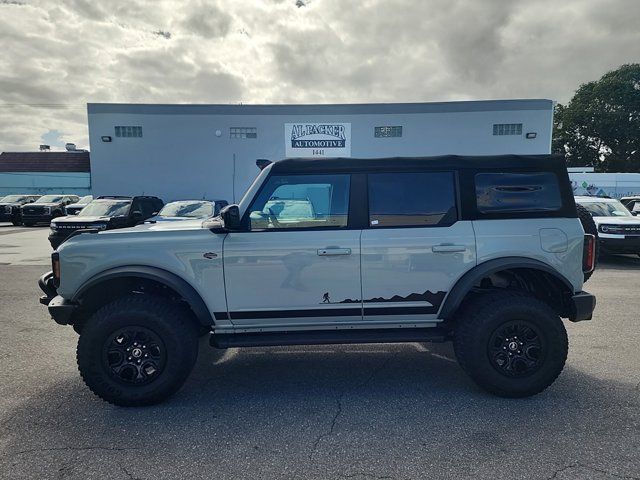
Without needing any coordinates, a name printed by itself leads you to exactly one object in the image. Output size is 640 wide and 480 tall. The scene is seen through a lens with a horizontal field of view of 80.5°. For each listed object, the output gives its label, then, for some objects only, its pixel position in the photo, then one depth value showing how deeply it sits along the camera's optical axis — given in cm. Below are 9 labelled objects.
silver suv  318
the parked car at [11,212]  2152
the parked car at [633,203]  1402
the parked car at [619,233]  954
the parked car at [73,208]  1736
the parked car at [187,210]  1021
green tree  4038
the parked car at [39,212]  2002
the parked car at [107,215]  991
